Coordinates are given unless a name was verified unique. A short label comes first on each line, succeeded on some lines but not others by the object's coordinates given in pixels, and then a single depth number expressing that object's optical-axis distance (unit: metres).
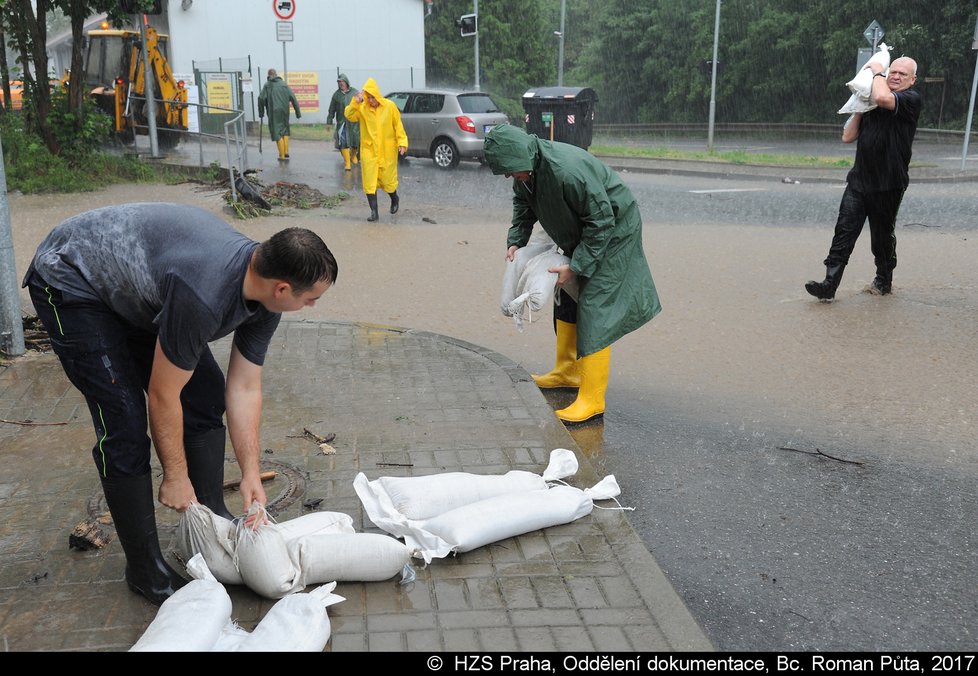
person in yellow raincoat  11.92
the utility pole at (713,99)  25.36
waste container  21.77
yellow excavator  20.00
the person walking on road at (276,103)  19.19
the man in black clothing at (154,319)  2.78
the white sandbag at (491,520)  3.56
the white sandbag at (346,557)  3.26
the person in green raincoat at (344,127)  17.81
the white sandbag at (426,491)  3.75
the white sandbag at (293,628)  2.78
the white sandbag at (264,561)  3.15
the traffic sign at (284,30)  21.06
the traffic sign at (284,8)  20.16
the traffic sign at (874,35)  18.89
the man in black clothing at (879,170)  7.72
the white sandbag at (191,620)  2.70
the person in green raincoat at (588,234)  4.97
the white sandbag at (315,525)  3.41
